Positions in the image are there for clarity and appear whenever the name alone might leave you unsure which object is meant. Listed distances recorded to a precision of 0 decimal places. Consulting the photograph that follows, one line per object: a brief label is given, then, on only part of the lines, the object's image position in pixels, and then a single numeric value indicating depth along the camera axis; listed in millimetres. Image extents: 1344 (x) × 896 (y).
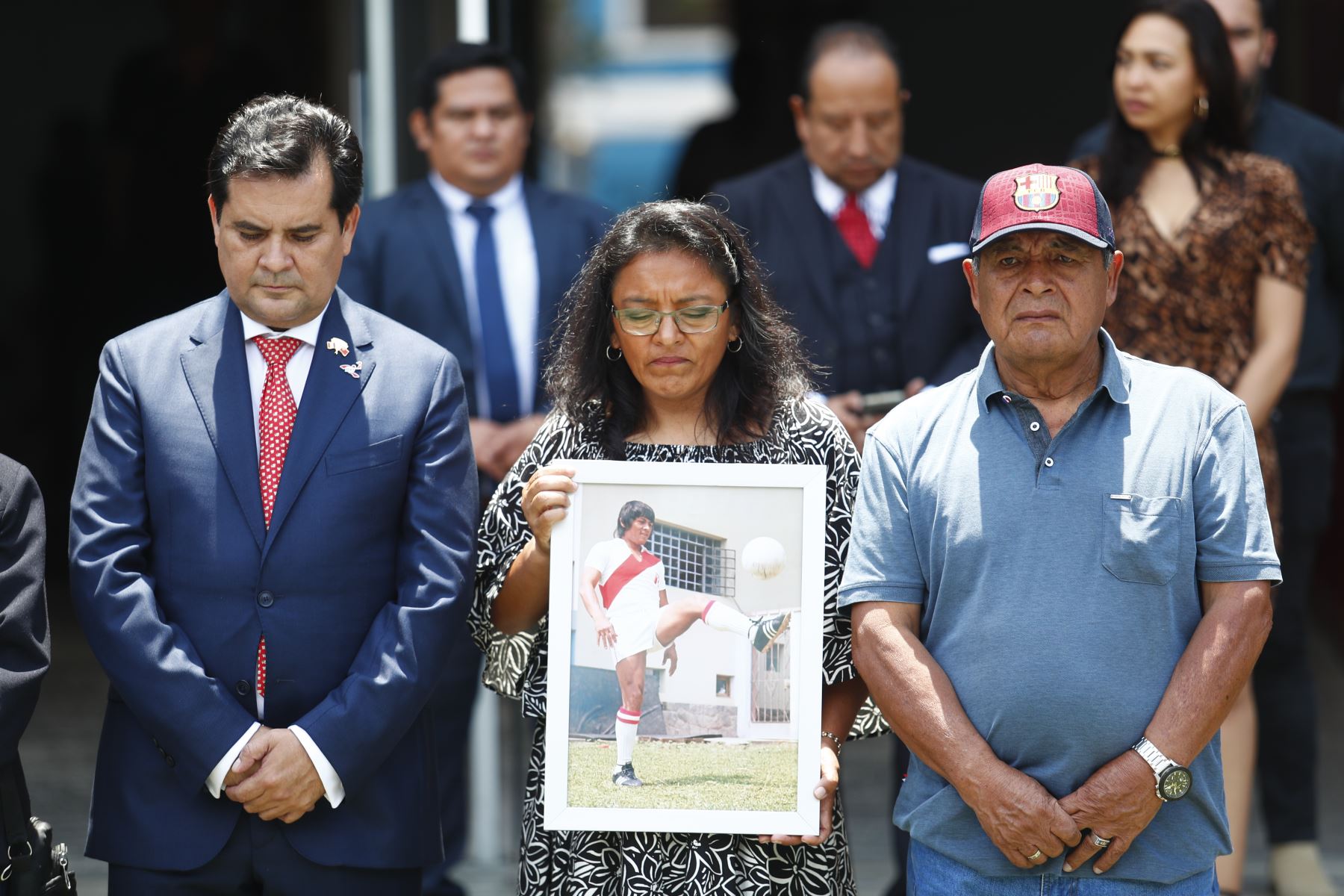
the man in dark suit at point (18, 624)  6324
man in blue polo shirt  5961
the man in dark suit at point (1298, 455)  10156
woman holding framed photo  6430
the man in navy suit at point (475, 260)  9992
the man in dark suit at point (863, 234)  9617
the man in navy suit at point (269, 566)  6363
